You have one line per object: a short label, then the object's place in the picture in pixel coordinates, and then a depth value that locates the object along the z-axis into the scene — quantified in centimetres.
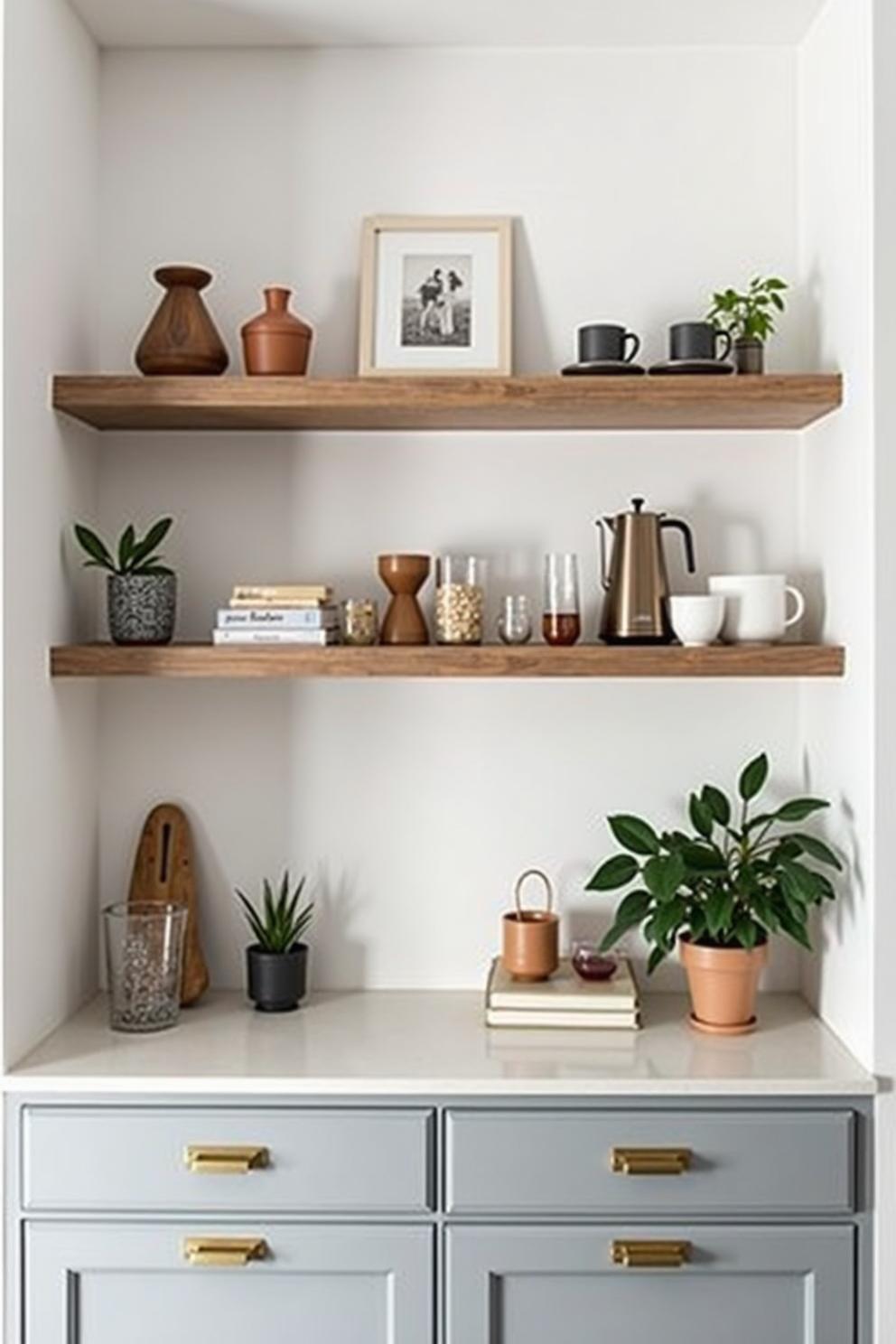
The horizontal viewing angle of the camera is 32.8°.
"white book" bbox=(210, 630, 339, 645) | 240
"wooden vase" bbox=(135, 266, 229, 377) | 244
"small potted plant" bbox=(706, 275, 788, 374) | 244
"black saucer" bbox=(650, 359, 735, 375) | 239
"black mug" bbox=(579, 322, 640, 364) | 242
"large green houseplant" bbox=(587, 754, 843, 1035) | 231
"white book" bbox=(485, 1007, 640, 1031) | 237
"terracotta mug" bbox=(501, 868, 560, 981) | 246
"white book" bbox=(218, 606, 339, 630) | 240
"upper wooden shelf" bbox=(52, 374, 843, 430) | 232
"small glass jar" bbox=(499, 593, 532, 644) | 245
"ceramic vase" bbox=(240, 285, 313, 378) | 243
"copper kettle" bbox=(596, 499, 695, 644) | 244
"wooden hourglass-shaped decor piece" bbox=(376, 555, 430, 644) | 247
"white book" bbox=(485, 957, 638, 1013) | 238
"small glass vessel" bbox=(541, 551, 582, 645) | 245
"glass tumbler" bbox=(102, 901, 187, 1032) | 235
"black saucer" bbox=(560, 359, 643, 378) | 240
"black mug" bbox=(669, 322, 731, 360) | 241
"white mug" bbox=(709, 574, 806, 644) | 240
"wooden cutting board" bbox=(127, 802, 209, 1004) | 258
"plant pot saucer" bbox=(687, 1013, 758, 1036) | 235
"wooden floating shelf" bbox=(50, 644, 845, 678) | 233
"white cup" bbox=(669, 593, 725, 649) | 238
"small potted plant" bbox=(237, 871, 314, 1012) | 247
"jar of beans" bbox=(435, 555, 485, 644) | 244
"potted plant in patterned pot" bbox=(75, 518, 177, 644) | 243
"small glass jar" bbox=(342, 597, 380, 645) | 246
